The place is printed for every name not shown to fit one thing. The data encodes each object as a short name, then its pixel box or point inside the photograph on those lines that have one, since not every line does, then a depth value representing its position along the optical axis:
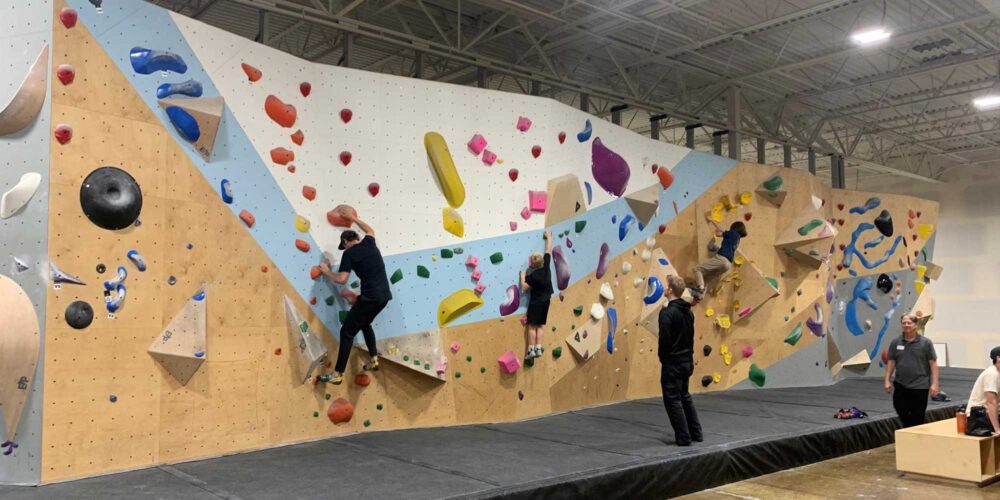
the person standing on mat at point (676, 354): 5.42
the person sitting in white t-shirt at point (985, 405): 5.15
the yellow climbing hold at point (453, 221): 6.57
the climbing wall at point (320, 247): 4.68
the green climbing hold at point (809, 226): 9.71
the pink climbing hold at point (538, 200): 7.14
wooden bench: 5.08
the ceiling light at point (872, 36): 9.07
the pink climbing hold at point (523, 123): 7.14
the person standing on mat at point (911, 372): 6.15
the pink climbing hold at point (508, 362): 6.74
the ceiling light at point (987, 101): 11.90
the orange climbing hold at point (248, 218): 5.40
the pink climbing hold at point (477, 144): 6.80
